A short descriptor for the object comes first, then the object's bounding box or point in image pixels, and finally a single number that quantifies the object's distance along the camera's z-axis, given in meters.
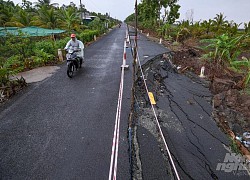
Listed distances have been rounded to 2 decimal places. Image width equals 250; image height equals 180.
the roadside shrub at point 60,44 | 11.15
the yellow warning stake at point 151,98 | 5.59
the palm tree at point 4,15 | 18.27
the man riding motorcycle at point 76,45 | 7.91
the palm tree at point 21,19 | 18.08
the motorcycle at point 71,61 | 7.51
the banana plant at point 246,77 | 6.79
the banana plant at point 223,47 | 9.29
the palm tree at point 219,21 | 19.19
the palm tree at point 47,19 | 17.98
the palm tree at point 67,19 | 15.54
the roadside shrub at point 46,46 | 9.99
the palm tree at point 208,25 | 20.79
